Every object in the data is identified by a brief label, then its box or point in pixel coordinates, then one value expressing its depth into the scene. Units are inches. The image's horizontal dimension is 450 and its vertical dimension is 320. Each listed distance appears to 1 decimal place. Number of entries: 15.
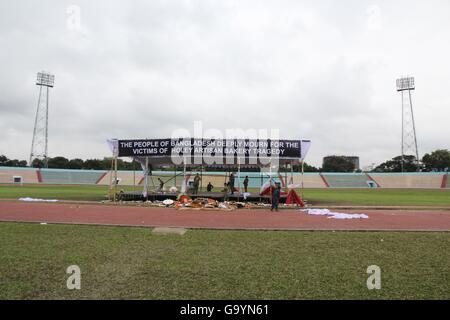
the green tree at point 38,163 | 3649.6
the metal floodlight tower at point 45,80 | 2401.6
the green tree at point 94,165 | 3310.5
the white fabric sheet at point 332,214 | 487.8
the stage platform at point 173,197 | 760.3
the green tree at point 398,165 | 3575.3
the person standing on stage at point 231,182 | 838.8
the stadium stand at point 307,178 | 2121.7
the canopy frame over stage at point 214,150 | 693.9
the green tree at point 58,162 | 3569.9
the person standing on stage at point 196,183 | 830.4
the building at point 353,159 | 4421.8
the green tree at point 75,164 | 3487.2
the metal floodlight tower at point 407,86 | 2476.6
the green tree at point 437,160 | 3297.2
